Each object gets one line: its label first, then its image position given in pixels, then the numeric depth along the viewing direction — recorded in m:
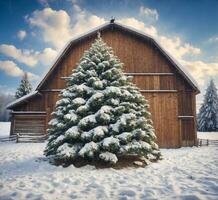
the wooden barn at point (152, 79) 16.20
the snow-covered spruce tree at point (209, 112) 39.88
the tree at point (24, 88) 38.94
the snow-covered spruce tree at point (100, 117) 8.52
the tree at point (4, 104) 82.28
